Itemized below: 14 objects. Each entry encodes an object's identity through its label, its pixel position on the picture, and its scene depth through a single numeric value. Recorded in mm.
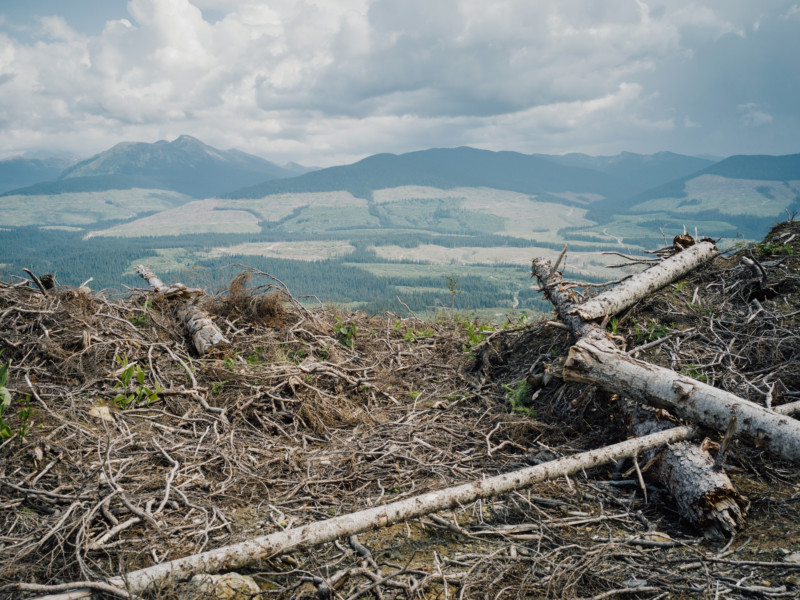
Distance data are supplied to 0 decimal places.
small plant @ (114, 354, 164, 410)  5727
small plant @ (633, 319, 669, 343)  6293
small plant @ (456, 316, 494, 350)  8977
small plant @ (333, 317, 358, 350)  8898
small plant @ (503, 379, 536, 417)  6051
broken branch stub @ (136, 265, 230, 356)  7277
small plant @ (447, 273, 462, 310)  12375
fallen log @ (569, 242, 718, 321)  6473
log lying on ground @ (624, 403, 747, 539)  3510
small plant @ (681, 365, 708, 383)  5242
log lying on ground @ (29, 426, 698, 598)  2842
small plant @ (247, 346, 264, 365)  7453
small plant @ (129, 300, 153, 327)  8030
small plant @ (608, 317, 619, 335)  6590
